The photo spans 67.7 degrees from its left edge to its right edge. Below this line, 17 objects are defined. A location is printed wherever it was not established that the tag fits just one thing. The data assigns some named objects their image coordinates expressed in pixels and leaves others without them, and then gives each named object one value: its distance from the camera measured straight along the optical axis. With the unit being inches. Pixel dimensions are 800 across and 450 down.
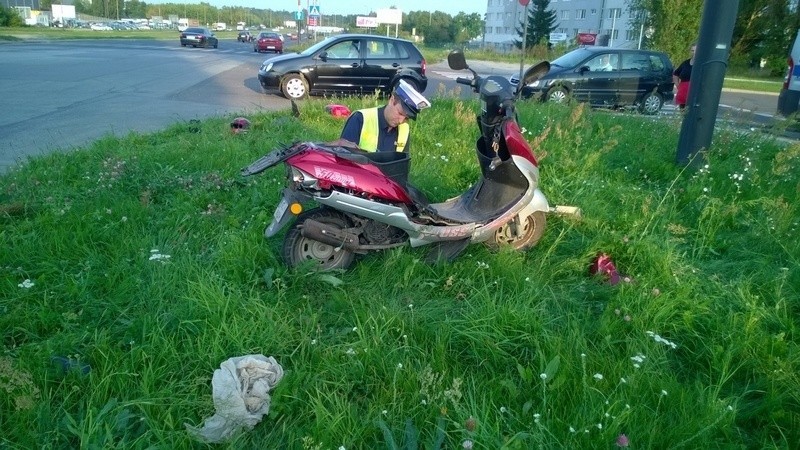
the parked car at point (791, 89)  453.4
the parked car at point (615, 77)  572.1
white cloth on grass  99.9
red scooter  146.5
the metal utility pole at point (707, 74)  241.1
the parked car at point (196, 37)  1606.8
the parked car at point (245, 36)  2236.7
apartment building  2207.2
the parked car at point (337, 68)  560.1
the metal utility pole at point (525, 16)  417.4
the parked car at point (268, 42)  1528.1
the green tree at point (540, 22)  2003.0
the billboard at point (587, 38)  1565.0
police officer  169.5
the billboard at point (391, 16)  1855.3
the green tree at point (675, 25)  935.0
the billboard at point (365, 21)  2105.7
